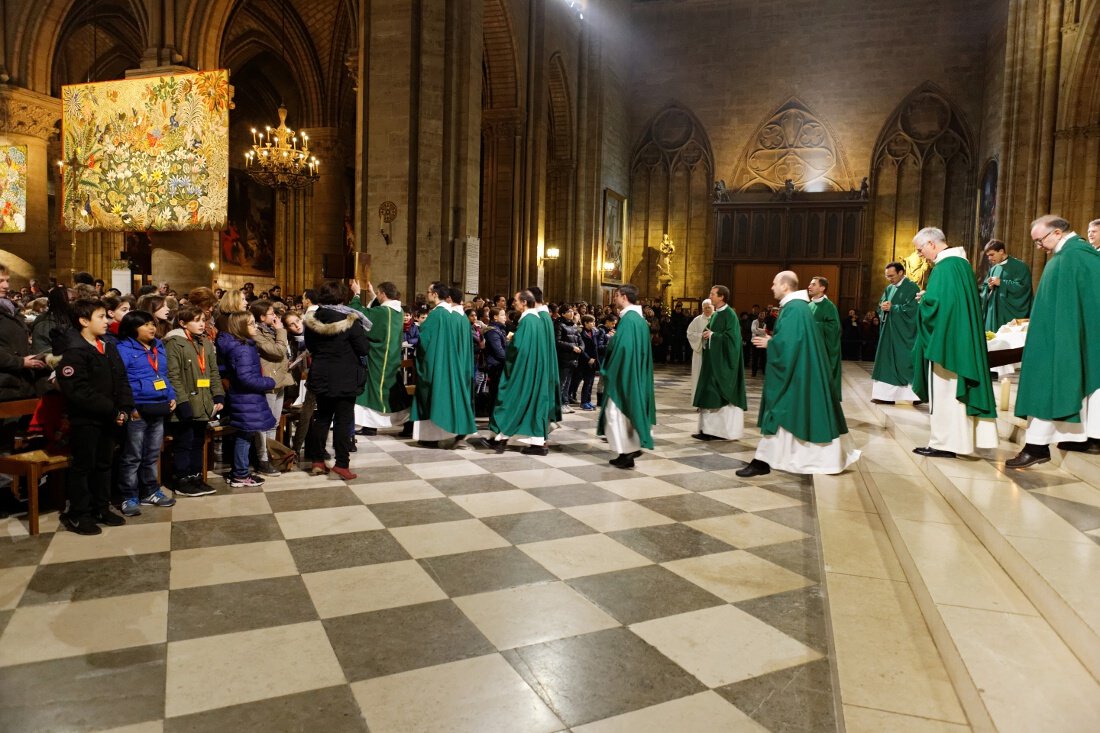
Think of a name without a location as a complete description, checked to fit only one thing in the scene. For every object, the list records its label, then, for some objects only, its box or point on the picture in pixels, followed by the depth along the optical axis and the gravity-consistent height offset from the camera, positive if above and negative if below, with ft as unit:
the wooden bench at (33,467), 14.65 -3.01
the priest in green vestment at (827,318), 28.91 +0.82
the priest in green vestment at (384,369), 26.91 -1.55
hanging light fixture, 52.42 +11.71
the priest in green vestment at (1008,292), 29.84 +2.11
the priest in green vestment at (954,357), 18.02 -0.38
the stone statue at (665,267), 83.15 +7.63
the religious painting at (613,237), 79.46 +10.76
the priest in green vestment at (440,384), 25.12 -1.90
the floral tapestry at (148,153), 39.55 +9.22
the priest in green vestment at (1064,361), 16.16 -0.36
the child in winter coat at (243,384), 19.15 -1.58
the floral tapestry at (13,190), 45.03 +7.87
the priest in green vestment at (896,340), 31.30 +0.00
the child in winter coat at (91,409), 14.67 -1.82
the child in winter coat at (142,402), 16.40 -1.82
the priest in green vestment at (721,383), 27.86 -1.82
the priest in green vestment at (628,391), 22.33 -1.77
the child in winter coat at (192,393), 17.74 -1.73
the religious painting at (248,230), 80.64 +10.54
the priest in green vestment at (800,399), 20.30 -1.72
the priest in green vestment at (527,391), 24.81 -2.06
